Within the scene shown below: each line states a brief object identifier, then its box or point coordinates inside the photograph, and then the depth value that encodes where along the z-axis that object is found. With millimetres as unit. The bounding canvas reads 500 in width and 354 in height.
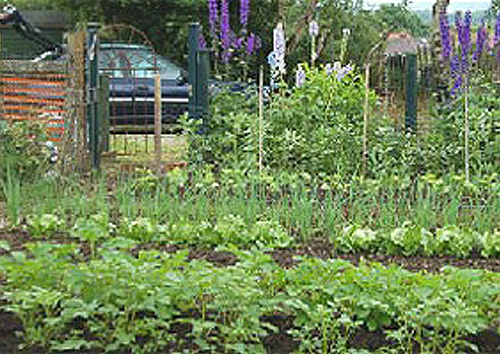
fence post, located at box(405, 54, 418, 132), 9625
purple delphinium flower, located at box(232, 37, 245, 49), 10188
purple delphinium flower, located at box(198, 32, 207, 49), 9562
